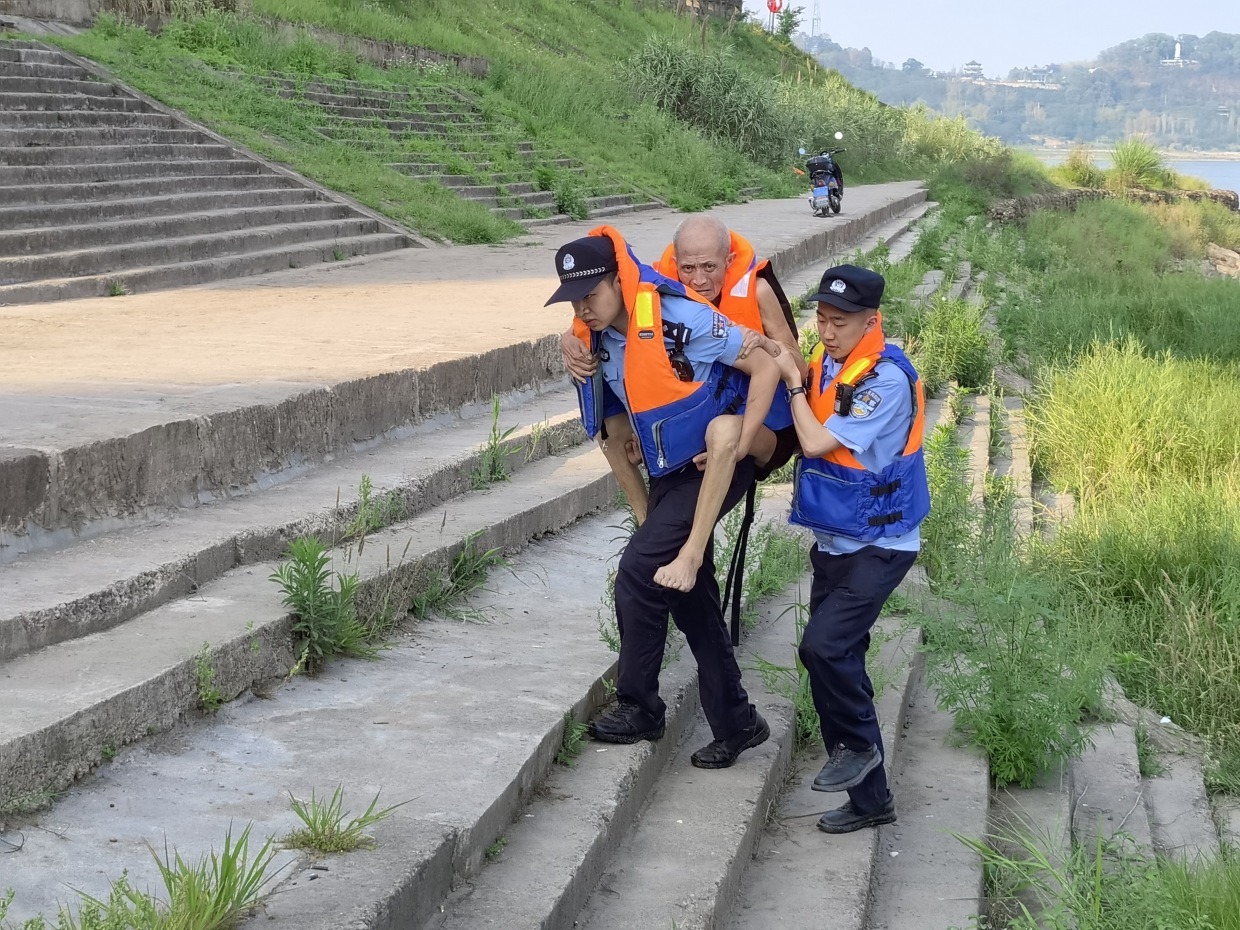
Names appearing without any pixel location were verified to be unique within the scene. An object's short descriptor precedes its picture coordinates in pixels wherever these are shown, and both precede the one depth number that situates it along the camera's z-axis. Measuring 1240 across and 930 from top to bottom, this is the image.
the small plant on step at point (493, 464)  5.71
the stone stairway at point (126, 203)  9.68
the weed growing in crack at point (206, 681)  3.41
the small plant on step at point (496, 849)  3.09
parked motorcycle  18.08
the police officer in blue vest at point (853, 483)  3.46
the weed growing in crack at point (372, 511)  4.70
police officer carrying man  3.39
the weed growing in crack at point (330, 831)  2.75
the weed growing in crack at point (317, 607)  3.80
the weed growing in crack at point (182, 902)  2.30
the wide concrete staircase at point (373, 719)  2.86
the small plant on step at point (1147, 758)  5.25
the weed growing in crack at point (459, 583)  4.48
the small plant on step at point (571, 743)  3.62
